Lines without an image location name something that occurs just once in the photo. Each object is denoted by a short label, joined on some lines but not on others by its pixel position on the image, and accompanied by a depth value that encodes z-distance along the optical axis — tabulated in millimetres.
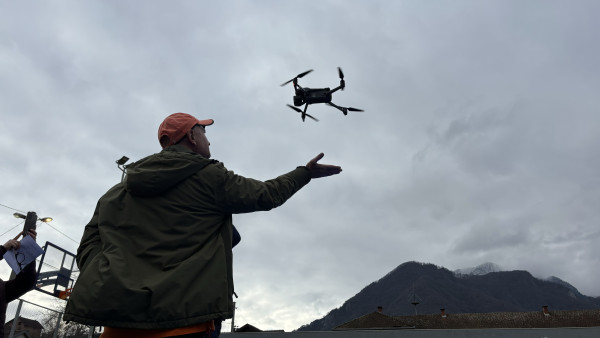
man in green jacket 1854
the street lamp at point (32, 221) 4002
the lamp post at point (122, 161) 20375
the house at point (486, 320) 43094
